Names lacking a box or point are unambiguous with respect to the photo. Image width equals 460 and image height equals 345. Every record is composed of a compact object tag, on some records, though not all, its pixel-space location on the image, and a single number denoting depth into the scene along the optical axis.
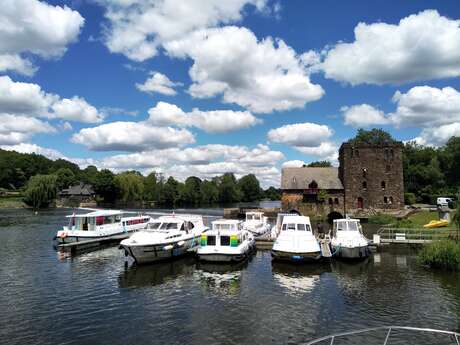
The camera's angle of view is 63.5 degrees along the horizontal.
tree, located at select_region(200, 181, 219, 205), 148.12
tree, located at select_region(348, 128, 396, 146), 96.56
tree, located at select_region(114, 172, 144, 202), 125.50
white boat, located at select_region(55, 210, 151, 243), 34.88
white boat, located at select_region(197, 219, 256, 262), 26.50
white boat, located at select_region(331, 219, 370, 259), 27.73
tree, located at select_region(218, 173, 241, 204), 155.25
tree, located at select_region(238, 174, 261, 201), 168.62
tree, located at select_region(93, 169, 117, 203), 121.50
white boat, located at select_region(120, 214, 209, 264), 26.16
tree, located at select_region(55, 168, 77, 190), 145.35
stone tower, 62.03
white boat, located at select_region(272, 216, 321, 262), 26.11
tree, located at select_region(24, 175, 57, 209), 104.12
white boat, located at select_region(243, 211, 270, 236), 41.45
